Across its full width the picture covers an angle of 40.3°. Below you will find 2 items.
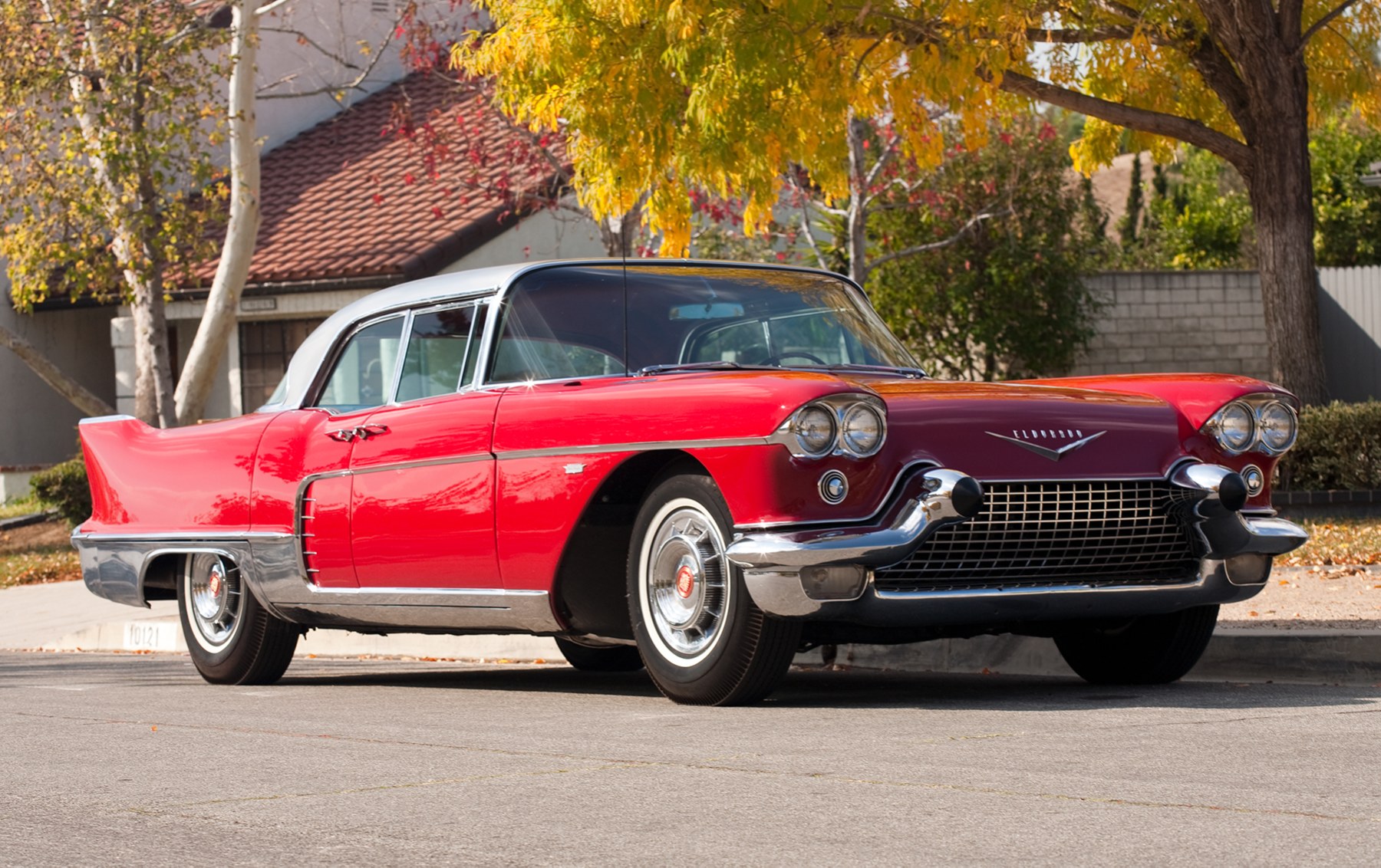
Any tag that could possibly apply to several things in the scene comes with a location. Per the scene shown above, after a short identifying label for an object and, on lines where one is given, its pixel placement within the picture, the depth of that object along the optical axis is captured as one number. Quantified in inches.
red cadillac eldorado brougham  239.0
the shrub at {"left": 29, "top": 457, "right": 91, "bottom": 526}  804.6
